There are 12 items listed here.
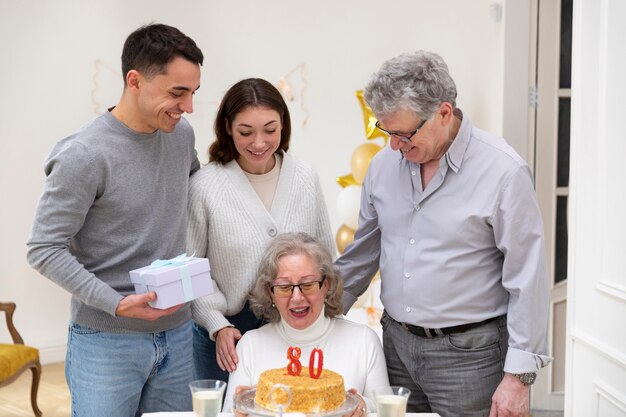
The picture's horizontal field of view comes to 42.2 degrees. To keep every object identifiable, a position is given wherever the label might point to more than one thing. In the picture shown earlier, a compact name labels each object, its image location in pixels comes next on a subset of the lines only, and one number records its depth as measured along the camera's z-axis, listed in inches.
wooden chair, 166.1
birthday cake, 73.0
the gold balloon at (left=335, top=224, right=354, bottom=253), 180.2
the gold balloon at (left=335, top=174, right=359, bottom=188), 185.3
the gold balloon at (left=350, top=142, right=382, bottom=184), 176.6
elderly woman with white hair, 88.4
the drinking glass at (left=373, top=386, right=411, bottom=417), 70.7
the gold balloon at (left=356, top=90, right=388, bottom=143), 162.8
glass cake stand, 72.0
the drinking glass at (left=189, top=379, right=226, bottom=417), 71.2
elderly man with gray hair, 79.4
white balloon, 175.5
